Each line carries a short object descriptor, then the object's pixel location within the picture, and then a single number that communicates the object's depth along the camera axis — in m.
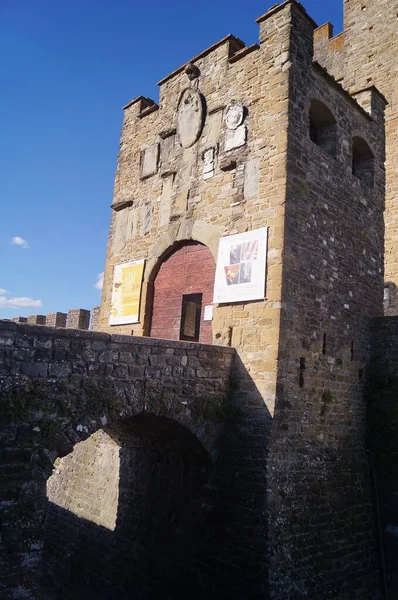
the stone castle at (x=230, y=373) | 5.45
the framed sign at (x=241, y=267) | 7.03
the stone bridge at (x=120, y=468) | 4.79
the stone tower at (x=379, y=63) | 12.60
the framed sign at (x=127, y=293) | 9.23
